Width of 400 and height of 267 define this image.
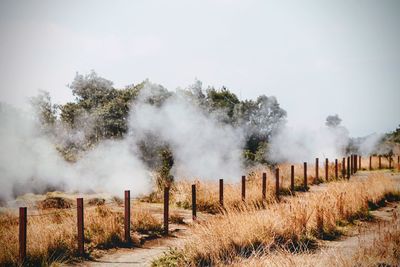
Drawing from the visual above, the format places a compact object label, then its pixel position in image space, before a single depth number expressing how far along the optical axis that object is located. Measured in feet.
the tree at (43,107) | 145.02
